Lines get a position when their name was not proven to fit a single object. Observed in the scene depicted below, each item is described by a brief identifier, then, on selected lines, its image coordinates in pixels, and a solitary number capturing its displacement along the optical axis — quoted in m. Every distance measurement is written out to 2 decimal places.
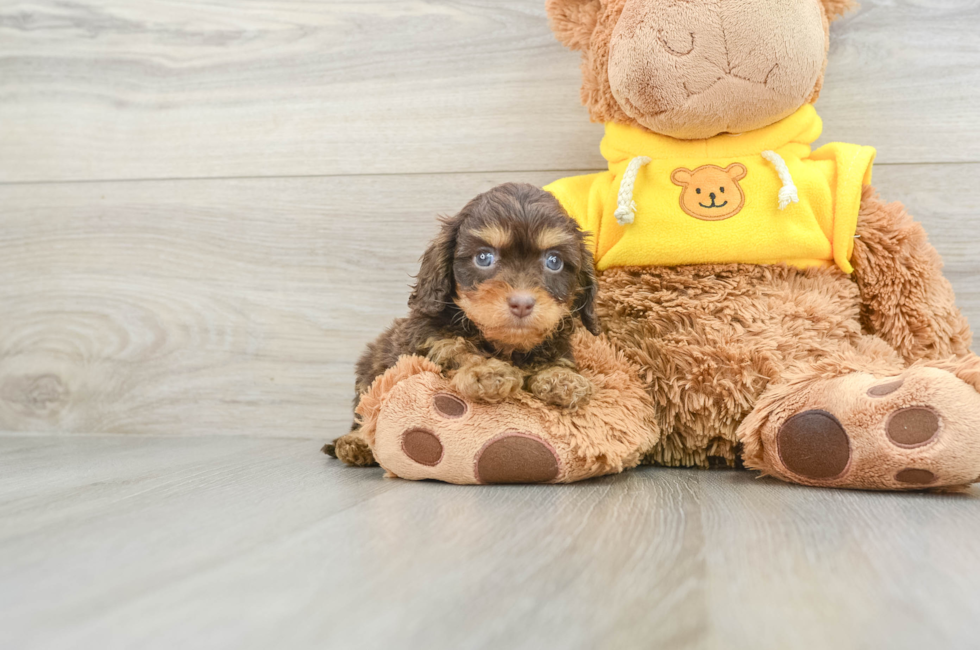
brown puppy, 0.54
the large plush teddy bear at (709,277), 0.55
